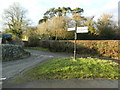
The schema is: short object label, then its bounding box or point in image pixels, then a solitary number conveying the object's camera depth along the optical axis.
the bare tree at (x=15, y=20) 21.52
